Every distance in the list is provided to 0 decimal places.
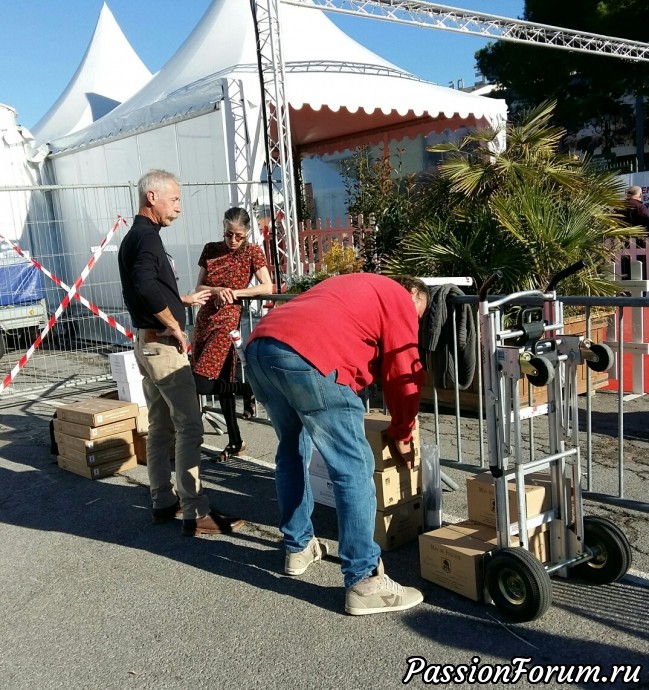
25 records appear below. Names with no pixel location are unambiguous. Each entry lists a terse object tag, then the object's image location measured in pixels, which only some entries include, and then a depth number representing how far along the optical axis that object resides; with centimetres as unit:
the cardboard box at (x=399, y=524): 390
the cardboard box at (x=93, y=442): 555
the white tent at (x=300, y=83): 981
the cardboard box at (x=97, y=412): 557
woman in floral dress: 562
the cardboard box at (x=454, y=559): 331
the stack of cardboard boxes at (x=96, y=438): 556
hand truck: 298
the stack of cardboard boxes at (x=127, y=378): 627
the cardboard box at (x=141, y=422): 582
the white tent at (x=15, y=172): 1237
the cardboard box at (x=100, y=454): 556
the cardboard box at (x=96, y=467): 557
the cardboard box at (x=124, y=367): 628
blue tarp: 1127
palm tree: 709
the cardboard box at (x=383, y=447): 383
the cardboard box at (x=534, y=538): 333
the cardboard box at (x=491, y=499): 335
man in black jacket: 405
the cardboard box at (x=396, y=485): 380
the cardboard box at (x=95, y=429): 555
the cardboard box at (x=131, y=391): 626
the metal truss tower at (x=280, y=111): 886
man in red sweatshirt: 316
